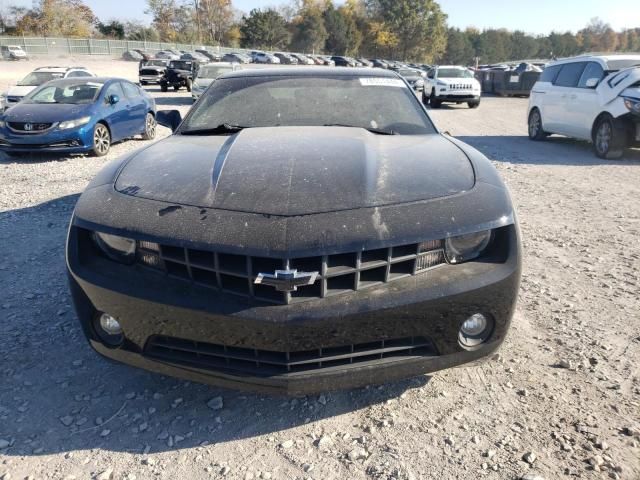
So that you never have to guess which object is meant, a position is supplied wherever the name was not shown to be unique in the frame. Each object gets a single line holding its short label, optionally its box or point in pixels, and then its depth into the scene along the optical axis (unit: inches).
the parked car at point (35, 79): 533.0
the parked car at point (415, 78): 1078.8
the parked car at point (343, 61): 2252.7
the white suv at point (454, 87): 751.1
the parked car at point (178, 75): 938.7
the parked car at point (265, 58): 2464.1
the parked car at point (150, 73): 1057.5
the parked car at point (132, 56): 2188.2
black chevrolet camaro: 76.9
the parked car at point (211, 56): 2091.5
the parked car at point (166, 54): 1916.6
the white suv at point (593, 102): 339.3
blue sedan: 337.4
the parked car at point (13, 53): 1753.2
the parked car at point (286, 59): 2511.4
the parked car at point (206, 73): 645.9
